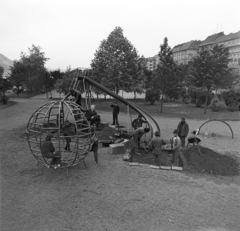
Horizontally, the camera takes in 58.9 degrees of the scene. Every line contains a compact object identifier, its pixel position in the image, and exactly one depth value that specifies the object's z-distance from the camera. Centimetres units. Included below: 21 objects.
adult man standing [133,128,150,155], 1027
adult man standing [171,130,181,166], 911
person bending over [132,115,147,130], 1198
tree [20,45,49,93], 4394
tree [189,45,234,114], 2328
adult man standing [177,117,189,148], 1092
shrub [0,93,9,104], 3010
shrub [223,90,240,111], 2931
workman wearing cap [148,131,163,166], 865
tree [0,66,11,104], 3025
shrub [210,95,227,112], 2762
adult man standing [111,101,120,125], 1602
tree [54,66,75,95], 3594
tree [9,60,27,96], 4206
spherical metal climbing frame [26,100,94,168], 800
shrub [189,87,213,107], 3110
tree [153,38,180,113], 2342
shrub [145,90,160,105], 3457
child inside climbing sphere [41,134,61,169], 742
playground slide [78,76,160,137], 1242
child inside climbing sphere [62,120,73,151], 947
